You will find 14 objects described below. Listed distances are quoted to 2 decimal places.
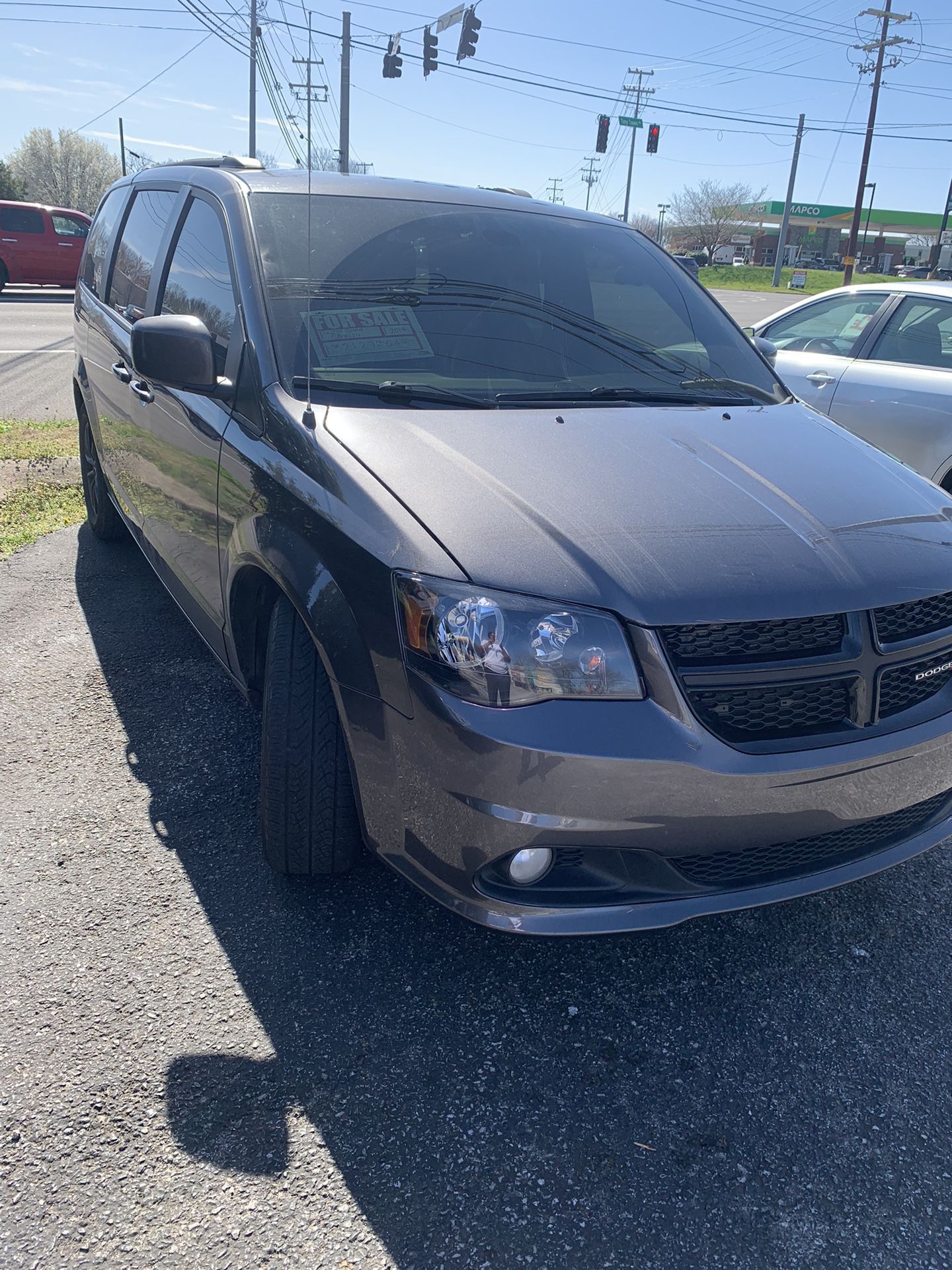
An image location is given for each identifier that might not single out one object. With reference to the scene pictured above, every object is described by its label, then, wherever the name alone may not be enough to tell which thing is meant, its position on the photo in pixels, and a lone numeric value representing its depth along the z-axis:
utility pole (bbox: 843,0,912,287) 36.16
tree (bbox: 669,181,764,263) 85.62
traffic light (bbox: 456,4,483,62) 20.05
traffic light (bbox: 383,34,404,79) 22.39
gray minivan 1.90
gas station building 83.50
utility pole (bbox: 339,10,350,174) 23.25
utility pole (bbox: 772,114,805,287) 43.94
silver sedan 5.28
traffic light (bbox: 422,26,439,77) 21.48
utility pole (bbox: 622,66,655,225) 45.47
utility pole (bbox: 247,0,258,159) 32.28
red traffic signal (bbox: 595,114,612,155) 28.95
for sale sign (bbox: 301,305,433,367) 2.67
